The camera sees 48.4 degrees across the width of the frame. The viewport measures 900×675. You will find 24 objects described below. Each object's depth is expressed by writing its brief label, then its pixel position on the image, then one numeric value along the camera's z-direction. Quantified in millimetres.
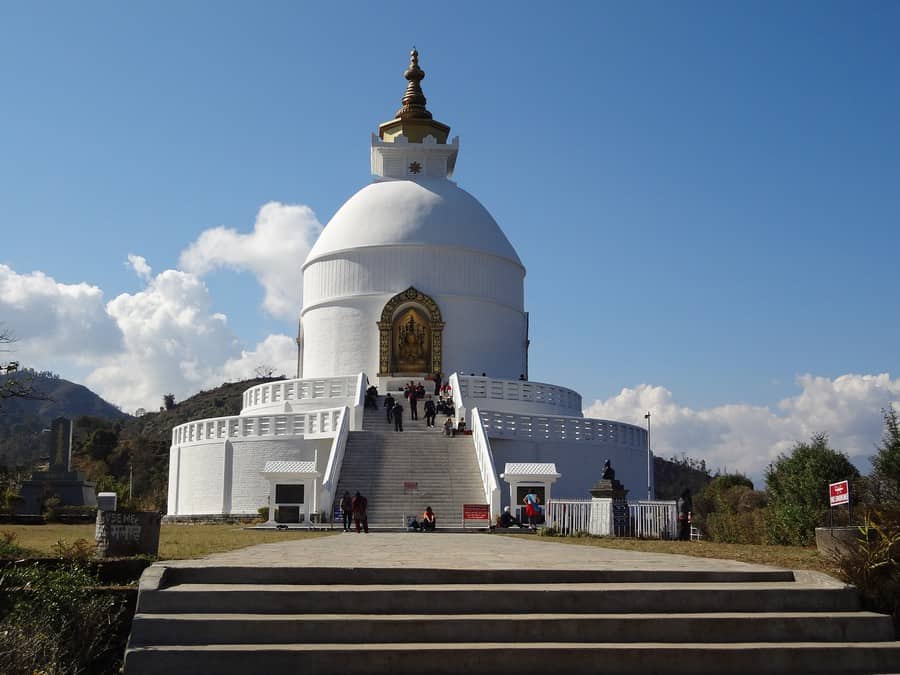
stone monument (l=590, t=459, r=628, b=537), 20531
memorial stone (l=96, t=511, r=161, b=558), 11297
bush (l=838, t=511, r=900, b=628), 9594
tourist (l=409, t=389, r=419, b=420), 33344
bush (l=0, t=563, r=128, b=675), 8102
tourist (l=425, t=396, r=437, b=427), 32375
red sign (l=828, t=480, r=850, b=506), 12352
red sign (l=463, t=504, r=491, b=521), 24297
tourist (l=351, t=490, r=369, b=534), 21650
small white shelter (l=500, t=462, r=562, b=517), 25797
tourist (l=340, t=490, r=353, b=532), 23172
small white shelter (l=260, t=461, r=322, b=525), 26703
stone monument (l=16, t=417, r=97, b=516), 29672
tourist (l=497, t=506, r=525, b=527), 24141
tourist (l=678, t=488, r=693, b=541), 20188
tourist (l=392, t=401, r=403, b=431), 31203
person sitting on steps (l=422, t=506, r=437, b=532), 23391
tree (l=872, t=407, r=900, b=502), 18094
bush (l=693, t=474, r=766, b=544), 18883
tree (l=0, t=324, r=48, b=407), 14877
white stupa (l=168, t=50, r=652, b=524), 28828
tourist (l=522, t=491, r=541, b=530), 24797
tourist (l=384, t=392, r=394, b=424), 32125
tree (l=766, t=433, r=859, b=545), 17328
